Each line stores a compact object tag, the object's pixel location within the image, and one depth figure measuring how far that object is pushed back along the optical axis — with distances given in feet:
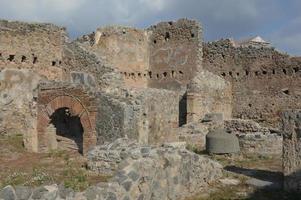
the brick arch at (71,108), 32.46
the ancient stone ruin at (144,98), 22.54
